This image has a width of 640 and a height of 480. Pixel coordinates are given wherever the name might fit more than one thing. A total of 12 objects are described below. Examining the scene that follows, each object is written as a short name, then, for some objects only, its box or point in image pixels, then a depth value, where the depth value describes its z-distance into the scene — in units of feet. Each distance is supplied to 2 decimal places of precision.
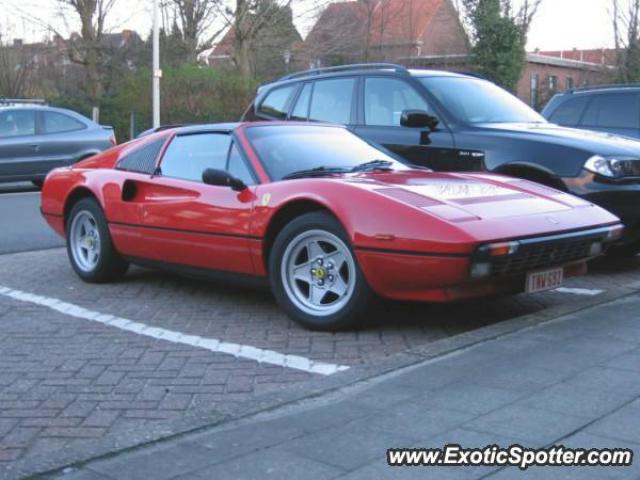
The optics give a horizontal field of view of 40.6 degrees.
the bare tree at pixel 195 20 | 102.73
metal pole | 77.41
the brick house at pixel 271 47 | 101.35
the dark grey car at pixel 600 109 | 33.32
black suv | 22.31
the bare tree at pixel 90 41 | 102.42
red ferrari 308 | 15.93
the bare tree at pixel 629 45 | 100.48
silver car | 50.55
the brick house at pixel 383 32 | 110.83
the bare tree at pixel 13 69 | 110.22
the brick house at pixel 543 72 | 116.04
